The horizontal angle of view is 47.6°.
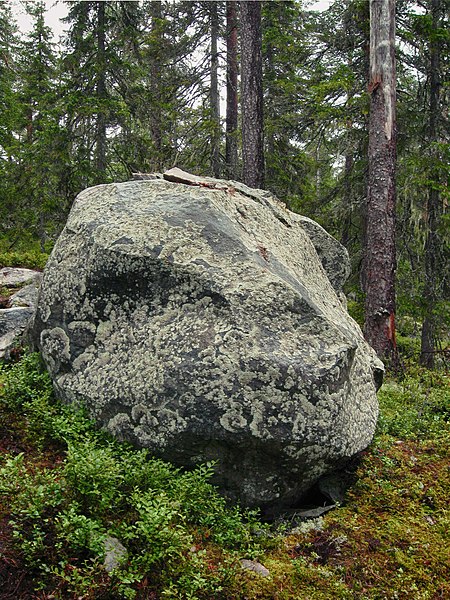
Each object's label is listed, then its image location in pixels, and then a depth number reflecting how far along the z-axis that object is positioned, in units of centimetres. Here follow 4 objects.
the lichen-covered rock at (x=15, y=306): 631
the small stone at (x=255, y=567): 348
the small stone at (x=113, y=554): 304
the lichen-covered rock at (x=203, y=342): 398
